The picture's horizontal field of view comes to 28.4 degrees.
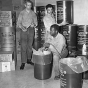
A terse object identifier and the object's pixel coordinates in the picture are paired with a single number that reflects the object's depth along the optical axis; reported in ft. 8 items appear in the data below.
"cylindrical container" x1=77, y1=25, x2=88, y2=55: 9.99
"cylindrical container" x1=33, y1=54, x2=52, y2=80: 7.48
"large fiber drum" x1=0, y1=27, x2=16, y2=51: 10.22
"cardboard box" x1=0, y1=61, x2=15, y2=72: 8.99
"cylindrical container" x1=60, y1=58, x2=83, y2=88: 6.07
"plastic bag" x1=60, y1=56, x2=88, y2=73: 6.02
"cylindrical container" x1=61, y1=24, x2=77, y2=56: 10.18
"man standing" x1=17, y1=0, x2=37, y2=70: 9.25
